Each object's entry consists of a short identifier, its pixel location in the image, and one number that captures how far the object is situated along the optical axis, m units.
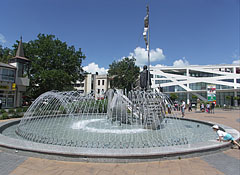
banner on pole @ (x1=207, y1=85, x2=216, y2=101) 28.55
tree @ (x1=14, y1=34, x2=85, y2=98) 26.00
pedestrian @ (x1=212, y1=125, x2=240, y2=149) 6.41
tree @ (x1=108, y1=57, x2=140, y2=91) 48.94
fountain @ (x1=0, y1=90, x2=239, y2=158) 5.21
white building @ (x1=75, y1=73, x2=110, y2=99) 67.31
